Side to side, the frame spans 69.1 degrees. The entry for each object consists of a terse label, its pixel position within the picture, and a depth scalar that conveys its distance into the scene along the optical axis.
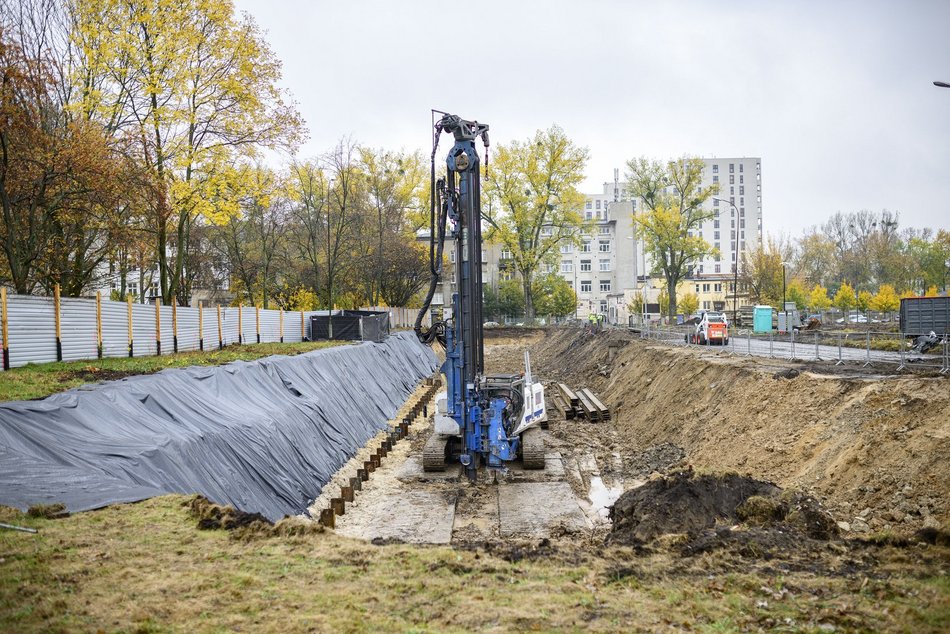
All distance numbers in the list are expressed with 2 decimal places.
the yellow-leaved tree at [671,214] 54.25
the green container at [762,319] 40.96
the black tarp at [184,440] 7.62
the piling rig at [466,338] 13.48
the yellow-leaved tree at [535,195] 55.88
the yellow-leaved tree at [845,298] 61.44
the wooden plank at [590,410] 20.48
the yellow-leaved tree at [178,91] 21.44
